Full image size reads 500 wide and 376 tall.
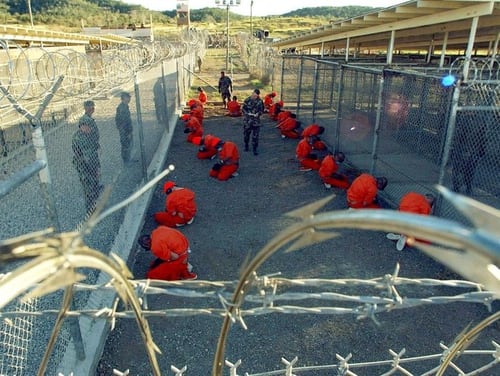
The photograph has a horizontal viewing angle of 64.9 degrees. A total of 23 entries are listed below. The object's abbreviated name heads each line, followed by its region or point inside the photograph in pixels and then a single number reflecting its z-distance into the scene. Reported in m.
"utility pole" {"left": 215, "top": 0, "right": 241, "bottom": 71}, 27.47
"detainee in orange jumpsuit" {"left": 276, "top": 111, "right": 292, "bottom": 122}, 12.59
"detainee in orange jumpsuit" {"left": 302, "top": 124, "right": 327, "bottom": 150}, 10.27
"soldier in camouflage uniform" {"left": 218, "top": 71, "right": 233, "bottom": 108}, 16.66
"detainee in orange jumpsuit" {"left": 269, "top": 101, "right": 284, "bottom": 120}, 14.22
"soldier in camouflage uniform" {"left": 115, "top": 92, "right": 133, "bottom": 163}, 7.09
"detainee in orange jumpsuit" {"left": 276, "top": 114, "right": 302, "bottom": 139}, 11.84
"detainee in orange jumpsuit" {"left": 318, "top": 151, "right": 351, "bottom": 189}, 7.74
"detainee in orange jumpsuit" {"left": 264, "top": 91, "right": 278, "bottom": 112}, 15.61
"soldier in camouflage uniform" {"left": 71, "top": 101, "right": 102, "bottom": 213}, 5.28
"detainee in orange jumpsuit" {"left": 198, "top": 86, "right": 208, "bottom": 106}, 16.13
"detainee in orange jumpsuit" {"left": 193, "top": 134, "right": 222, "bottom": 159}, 9.70
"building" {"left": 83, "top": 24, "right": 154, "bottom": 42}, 44.53
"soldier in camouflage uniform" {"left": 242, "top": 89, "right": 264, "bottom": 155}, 9.92
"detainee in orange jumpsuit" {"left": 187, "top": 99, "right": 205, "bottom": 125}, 13.12
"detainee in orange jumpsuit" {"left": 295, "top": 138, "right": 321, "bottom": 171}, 8.84
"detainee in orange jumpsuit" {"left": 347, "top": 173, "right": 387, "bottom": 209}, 6.38
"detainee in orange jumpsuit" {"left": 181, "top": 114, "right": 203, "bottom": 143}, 11.46
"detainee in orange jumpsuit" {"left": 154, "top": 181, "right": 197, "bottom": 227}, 6.09
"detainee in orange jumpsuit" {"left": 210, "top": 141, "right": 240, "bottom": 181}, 8.44
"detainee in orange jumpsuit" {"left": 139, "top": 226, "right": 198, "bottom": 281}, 4.57
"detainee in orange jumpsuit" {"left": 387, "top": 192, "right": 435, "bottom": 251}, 5.28
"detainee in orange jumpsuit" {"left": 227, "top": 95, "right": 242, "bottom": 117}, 15.04
